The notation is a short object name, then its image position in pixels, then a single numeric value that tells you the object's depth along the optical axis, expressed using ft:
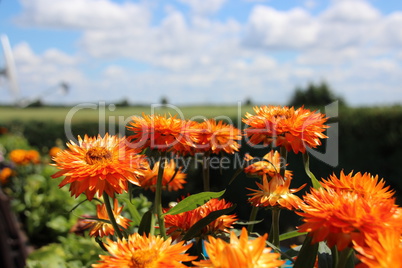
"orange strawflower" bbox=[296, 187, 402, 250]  0.59
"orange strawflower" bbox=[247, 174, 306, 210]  0.84
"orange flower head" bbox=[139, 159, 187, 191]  1.11
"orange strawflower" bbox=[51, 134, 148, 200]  0.80
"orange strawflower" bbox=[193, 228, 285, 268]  0.51
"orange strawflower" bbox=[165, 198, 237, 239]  0.83
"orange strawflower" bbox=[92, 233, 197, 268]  0.62
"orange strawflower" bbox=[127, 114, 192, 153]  0.90
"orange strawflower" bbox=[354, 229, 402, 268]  0.50
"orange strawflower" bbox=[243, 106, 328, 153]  0.88
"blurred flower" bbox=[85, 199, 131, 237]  0.97
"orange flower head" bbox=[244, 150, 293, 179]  1.00
